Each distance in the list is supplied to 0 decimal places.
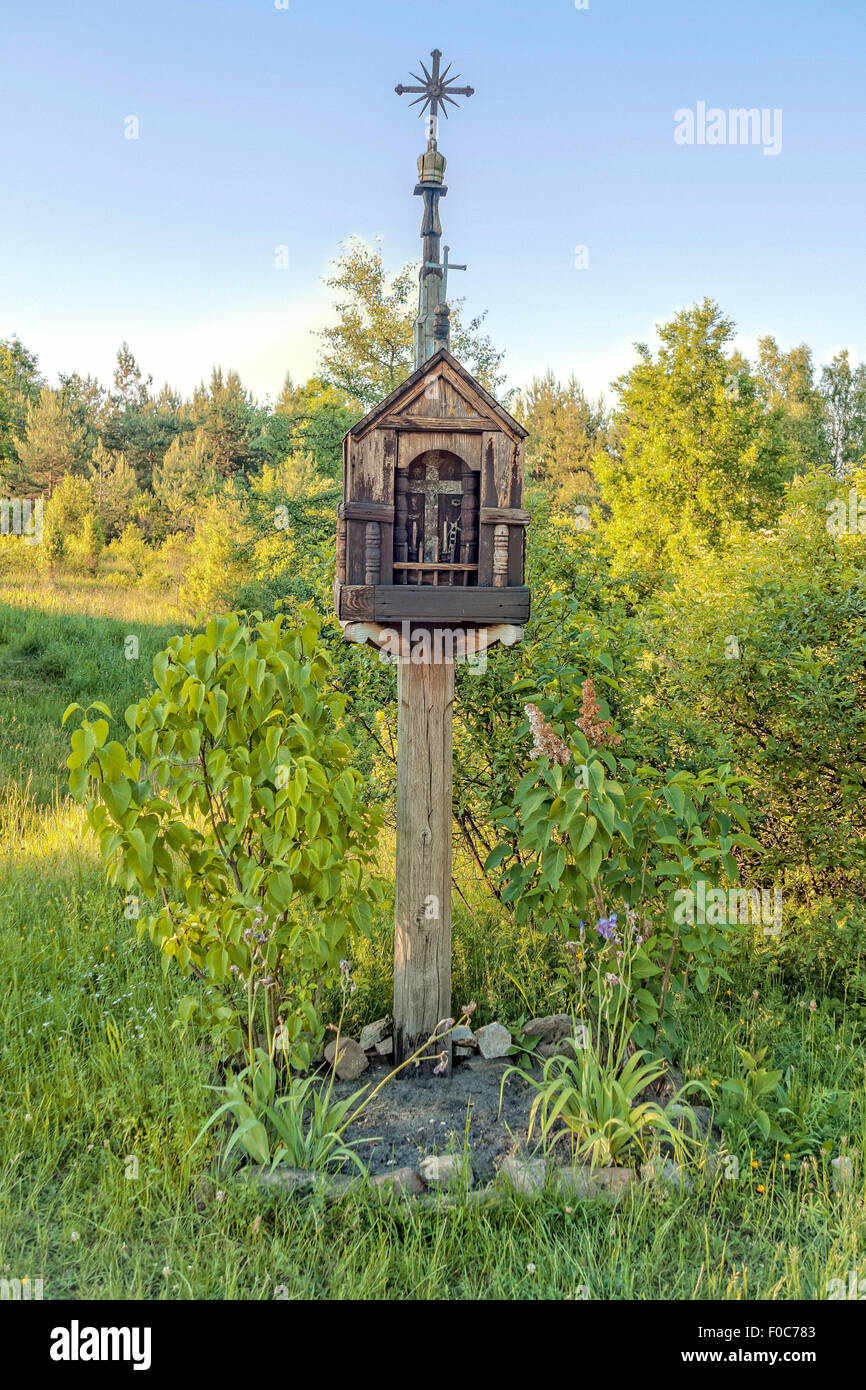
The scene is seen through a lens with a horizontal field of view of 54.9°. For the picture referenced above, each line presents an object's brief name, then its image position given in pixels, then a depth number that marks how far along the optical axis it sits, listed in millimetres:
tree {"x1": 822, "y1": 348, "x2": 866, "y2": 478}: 29797
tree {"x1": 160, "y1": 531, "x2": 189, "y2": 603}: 21297
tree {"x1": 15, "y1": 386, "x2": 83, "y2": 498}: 26922
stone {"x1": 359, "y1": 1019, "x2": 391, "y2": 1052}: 3811
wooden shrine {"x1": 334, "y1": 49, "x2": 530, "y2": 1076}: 3385
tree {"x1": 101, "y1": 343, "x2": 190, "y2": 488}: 32906
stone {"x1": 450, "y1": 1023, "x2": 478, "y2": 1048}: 3803
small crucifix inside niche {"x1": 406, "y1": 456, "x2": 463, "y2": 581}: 3510
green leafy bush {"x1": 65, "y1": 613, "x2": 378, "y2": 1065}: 3104
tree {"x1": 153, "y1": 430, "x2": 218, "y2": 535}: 27031
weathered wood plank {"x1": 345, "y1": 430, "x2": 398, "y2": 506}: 3379
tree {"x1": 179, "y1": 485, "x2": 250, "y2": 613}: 15833
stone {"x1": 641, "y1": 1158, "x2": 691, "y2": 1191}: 2869
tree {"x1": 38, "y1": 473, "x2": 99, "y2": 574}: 19169
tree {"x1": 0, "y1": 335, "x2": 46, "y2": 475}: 27609
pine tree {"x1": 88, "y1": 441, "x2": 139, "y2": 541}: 27469
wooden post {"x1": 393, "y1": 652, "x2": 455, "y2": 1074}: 3584
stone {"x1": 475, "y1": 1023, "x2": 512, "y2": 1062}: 3717
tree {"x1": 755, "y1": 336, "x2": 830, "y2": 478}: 27234
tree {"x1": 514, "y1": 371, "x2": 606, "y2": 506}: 33594
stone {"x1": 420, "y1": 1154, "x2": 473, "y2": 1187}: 2830
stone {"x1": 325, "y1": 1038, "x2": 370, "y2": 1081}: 3607
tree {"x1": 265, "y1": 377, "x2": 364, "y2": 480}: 11531
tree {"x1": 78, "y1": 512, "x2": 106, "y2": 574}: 19958
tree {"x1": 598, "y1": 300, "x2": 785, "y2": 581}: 14922
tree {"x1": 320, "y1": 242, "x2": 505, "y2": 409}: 12906
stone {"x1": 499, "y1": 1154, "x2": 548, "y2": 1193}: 2840
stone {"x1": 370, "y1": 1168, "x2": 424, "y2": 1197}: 2812
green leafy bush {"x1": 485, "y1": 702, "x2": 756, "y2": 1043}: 3225
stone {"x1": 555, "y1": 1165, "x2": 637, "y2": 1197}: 2850
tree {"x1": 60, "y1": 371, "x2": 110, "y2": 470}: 29922
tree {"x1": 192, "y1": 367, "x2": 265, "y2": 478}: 32031
